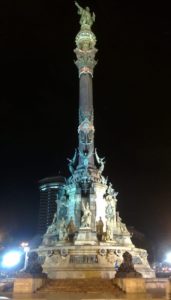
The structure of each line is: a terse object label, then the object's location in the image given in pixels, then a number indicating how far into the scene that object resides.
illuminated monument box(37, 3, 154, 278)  20.77
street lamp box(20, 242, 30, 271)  26.30
